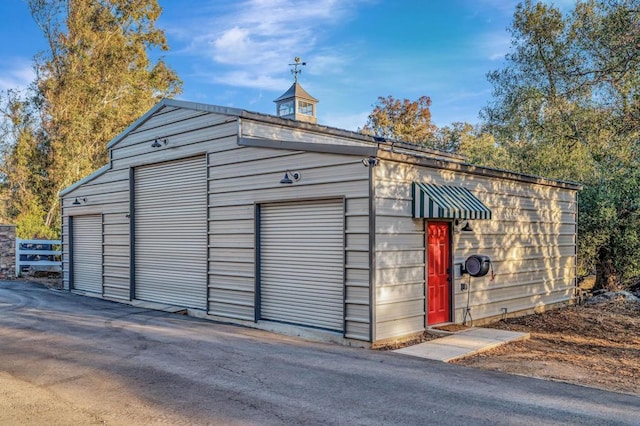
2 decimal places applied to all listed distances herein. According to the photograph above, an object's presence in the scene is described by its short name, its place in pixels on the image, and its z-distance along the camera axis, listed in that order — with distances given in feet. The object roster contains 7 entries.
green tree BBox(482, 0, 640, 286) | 41.73
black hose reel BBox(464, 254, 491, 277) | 31.76
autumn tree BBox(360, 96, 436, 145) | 113.09
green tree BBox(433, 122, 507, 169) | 76.07
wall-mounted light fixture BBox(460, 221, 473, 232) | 33.04
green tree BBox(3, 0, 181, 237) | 84.12
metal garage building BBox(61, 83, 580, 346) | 27.58
